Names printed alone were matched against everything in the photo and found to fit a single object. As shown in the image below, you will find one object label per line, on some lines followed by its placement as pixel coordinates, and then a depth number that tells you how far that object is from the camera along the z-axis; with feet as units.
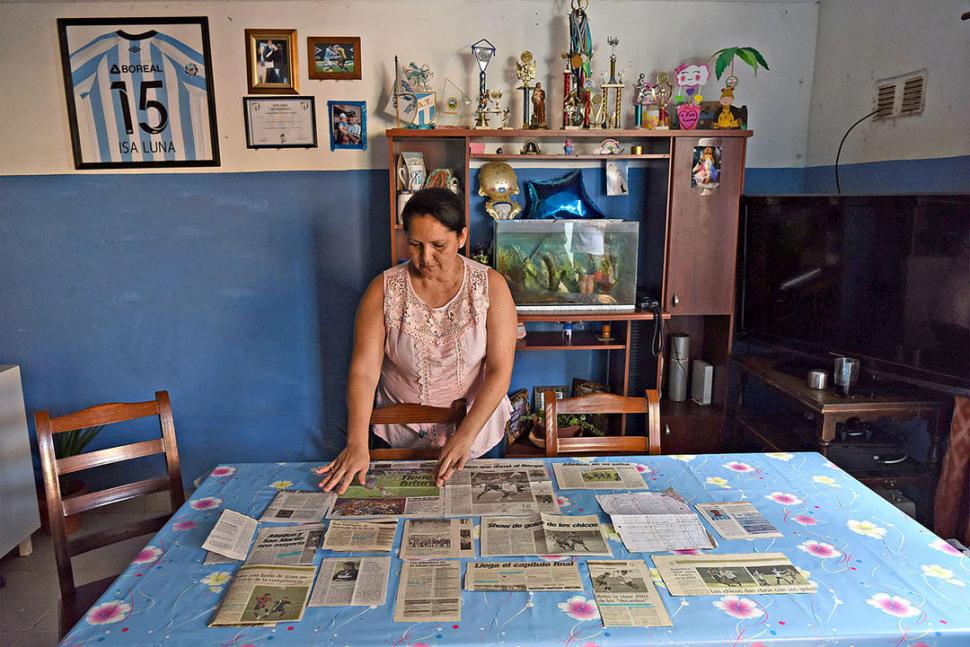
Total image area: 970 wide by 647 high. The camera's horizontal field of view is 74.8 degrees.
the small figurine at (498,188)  9.32
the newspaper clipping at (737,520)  4.55
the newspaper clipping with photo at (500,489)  4.91
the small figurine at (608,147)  9.00
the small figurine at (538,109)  9.02
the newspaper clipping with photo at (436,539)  4.31
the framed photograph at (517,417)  9.62
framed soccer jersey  9.08
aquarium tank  8.97
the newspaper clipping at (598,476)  5.32
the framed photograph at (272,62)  9.15
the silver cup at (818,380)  7.83
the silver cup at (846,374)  7.58
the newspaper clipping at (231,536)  4.30
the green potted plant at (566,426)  9.39
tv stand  7.16
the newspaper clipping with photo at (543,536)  4.34
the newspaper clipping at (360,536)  4.40
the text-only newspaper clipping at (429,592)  3.69
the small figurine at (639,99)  9.13
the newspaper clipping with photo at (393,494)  4.90
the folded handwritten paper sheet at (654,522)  4.42
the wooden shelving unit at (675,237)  8.82
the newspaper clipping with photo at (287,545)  4.26
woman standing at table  5.95
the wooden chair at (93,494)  5.06
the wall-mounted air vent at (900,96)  7.59
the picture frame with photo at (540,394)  10.23
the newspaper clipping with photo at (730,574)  3.91
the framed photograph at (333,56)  9.22
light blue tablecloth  3.51
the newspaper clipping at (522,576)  3.94
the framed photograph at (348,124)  9.35
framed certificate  9.31
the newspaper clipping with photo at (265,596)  3.67
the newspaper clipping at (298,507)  4.82
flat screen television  6.61
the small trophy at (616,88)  8.91
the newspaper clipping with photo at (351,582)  3.82
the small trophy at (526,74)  8.98
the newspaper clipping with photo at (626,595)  3.64
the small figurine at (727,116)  8.96
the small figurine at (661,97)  9.07
